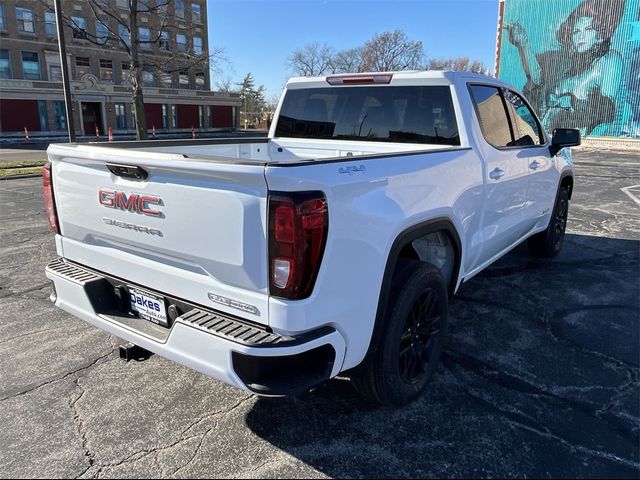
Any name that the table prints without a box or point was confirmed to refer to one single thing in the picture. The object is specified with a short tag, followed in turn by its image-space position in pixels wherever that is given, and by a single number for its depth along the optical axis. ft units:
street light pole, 44.52
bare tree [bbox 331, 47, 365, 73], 205.16
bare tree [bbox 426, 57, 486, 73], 238.23
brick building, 123.85
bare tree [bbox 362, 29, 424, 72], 198.08
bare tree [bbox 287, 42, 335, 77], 212.43
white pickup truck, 6.95
